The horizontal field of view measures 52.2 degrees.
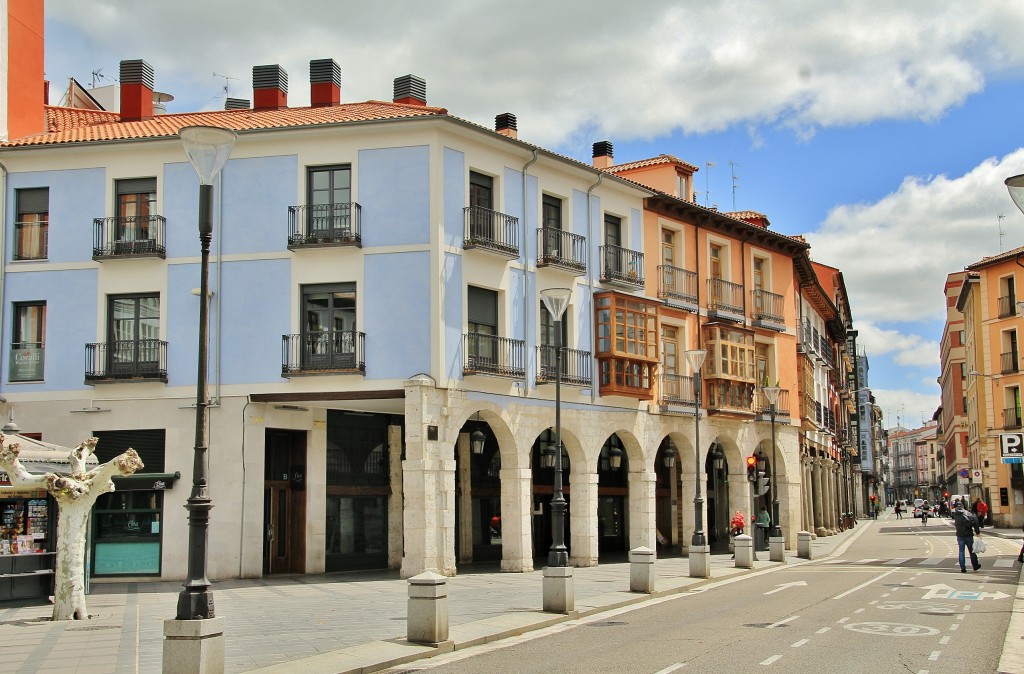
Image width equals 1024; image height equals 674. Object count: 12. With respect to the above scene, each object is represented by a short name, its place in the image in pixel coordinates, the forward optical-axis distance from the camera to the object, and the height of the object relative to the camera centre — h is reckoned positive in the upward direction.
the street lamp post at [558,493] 17.36 -0.46
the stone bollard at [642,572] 20.38 -2.06
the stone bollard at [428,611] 13.47 -1.83
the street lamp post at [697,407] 25.77 +1.50
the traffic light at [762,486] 30.59 -0.63
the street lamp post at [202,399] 10.42 +0.75
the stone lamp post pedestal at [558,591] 16.84 -2.00
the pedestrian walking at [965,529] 25.91 -1.68
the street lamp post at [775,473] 31.34 -0.31
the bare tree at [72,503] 15.98 -0.47
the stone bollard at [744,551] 27.38 -2.26
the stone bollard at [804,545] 32.50 -2.52
